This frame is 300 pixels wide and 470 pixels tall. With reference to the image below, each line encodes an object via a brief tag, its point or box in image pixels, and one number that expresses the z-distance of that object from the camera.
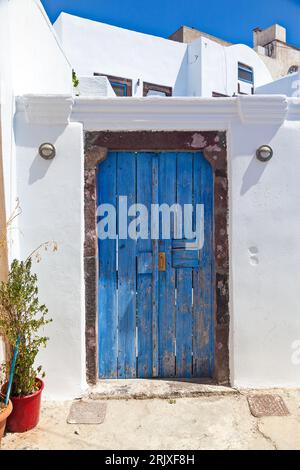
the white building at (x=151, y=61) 10.70
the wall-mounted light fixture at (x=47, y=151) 3.36
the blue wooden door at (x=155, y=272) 3.63
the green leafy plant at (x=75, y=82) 6.11
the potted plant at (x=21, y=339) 2.86
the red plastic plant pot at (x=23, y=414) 2.90
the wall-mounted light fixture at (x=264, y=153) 3.45
